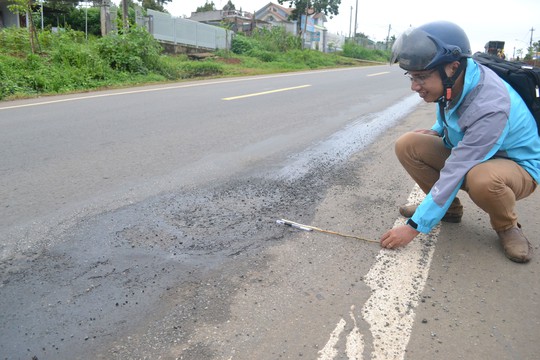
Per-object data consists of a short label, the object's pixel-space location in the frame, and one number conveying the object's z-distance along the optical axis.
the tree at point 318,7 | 48.68
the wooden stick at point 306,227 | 2.80
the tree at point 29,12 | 11.80
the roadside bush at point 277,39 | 28.66
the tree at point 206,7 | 76.88
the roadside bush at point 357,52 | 43.72
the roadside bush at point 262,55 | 25.34
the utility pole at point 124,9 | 16.08
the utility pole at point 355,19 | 56.60
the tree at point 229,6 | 79.51
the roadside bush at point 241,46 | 26.22
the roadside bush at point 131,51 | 13.36
